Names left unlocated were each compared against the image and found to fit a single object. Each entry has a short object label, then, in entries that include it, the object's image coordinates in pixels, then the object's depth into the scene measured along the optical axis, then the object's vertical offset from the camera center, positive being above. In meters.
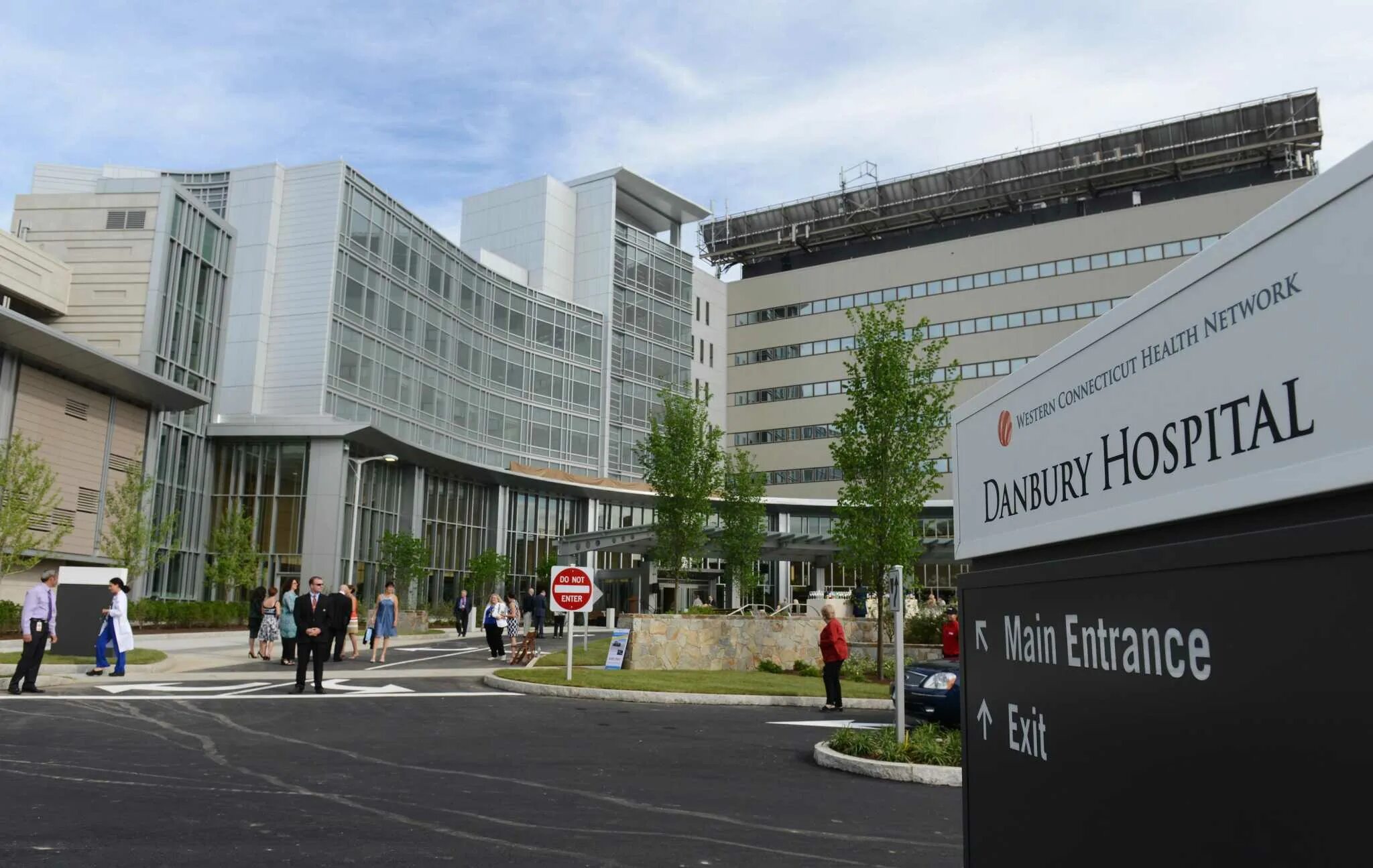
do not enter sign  19.11 -0.02
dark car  12.66 -1.20
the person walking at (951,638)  17.64 -0.72
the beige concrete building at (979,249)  60.53 +21.87
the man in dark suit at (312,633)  16.03 -0.78
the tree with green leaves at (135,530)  34.34 +1.71
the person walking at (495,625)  25.75 -0.93
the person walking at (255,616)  24.00 -0.78
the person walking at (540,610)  32.44 -0.68
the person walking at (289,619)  21.41 -0.74
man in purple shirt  15.14 -0.76
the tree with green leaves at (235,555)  40.84 +1.07
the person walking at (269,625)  22.91 -0.95
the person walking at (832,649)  15.88 -0.83
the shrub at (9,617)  26.62 -1.06
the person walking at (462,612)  34.41 -0.84
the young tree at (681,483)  32.56 +3.44
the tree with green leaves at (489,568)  48.94 +0.93
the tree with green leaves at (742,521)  41.50 +2.85
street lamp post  36.61 +3.27
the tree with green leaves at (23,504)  27.81 +2.07
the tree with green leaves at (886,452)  21.62 +3.01
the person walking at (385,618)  23.09 -0.74
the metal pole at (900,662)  10.76 -0.70
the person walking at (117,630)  18.36 -0.91
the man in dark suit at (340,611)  18.70 -0.51
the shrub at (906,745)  10.24 -1.51
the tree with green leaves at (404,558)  44.60 +1.18
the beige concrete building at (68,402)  32.47 +6.10
